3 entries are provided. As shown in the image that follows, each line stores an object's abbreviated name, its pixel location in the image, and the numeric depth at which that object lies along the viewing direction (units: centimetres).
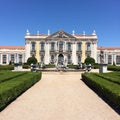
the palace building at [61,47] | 3356
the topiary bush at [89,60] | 2726
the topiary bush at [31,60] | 2645
